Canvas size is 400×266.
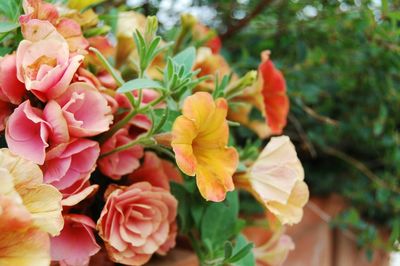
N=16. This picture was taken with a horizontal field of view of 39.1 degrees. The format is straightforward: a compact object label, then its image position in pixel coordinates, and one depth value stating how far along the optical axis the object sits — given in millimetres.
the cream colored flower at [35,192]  307
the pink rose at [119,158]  408
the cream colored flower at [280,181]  421
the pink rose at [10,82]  360
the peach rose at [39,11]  379
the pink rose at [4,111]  373
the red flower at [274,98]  542
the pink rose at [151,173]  448
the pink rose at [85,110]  358
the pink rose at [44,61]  355
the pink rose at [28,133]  344
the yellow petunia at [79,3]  449
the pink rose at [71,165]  357
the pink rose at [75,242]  370
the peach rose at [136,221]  389
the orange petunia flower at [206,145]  356
